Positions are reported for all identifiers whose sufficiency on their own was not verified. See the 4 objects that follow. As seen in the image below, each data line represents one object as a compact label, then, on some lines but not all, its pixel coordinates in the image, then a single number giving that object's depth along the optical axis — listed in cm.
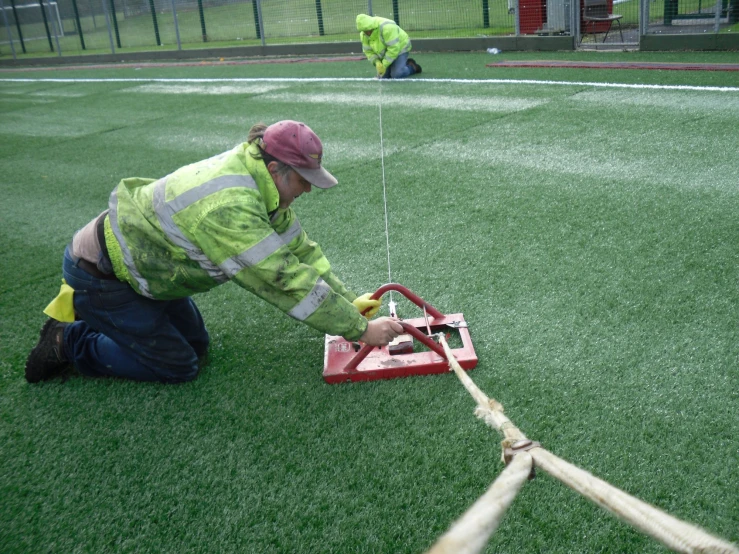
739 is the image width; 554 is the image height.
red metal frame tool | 321
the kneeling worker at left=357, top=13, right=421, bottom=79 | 1088
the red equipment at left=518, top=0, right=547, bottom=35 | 1288
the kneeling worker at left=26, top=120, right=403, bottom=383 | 277
